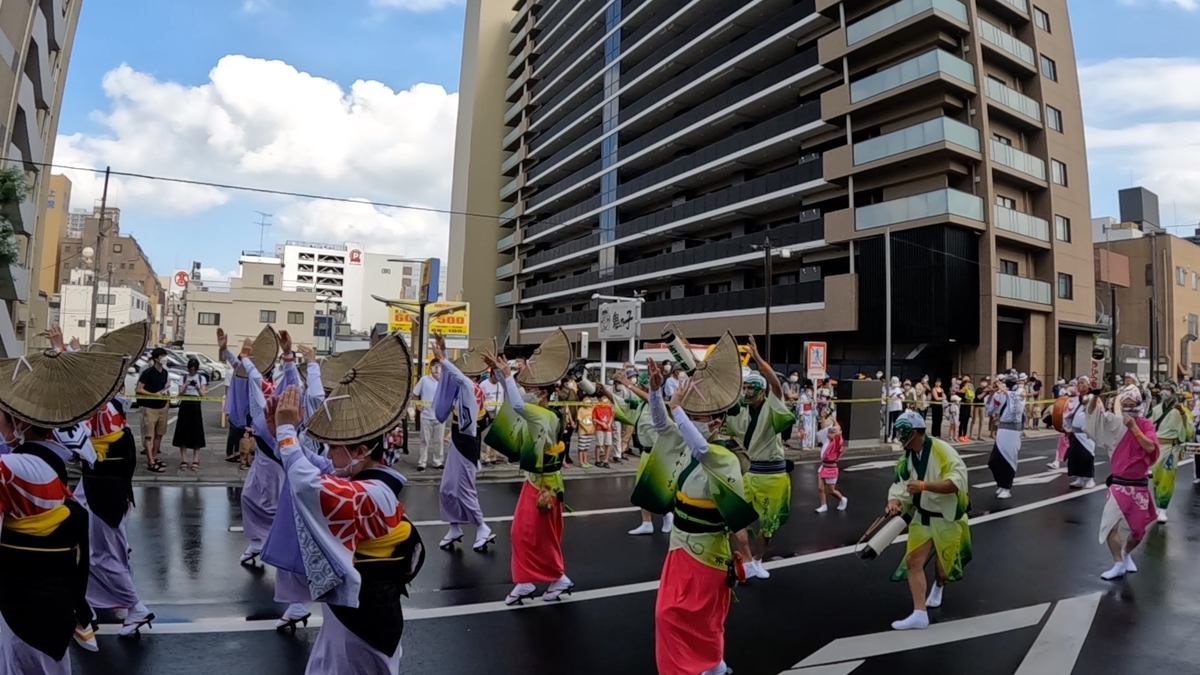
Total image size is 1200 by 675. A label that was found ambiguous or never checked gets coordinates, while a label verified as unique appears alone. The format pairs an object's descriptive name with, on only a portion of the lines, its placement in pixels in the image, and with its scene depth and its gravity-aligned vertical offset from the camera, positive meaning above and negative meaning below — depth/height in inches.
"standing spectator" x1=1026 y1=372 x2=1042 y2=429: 1049.5 -40.3
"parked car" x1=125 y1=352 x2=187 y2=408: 644.7 -24.5
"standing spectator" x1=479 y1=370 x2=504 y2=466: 467.9 -18.8
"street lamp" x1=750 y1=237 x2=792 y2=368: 971.9 +133.2
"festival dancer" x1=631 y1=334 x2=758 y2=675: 167.3 -42.6
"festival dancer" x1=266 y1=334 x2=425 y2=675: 119.6 -26.2
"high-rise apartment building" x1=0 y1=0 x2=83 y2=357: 861.8 +315.1
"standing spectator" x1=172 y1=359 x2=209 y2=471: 488.7 -47.7
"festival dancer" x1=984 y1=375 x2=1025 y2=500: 482.3 -42.1
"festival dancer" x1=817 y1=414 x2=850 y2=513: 415.8 -48.0
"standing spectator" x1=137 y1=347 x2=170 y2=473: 478.3 -32.5
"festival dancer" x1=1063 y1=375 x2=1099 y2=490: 503.8 -55.4
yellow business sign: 1078.4 +66.7
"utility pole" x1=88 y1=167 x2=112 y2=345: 1002.2 +178.6
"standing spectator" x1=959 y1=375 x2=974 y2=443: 884.0 -41.1
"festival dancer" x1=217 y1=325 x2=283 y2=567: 280.2 -51.1
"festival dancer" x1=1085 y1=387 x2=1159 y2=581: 288.0 -41.7
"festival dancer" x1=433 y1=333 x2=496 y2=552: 320.2 -50.2
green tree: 585.9 +128.5
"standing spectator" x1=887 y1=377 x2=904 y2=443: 790.5 -29.3
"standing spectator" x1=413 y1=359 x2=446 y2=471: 541.6 -48.6
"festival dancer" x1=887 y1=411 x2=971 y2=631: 232.2 -42.6
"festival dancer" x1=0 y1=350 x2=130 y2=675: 135.4 -29.7
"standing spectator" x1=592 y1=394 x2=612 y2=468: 595.8 -50.2
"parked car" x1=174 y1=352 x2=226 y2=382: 1419.2 -18.6
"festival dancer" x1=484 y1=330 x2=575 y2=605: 241.1 -42.9
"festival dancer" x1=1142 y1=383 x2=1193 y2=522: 368.5 -27.8
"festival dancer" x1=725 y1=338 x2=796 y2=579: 284.7 -30.1
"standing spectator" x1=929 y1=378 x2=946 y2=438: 836.6 -33.1
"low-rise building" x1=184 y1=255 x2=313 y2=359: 2439.7 +164.1
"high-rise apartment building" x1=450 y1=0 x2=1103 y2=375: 1093.8 +343.5
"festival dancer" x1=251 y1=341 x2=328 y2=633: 136.0 -31.7
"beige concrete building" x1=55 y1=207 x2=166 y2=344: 2832.2 +397.0
